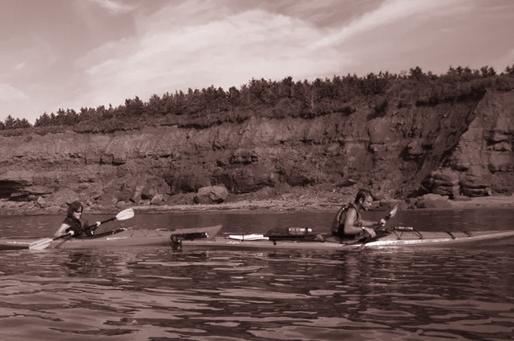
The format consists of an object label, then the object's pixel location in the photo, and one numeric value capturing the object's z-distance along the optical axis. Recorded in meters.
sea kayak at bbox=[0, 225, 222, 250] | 11.67
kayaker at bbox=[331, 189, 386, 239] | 9.93
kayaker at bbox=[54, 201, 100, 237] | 11.80
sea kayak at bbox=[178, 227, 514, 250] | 10.37
